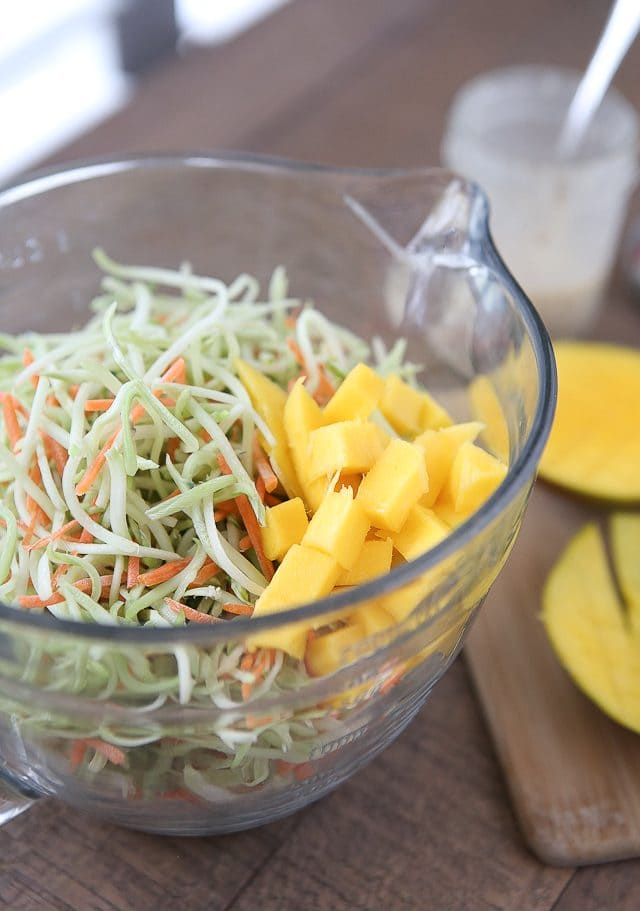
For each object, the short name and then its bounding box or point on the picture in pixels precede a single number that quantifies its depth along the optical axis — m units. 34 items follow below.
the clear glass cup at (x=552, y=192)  0.58
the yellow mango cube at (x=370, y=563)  0.40
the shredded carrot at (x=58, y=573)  0.40
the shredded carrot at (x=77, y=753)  0.38
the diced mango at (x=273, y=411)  0.42
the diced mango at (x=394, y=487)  0.40
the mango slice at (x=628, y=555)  0.48
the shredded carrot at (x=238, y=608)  0.40
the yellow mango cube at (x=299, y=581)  0.39
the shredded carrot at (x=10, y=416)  0.43
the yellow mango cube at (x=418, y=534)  0.40
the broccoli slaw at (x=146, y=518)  0.37
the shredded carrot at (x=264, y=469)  0.42
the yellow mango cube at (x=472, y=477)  0.41
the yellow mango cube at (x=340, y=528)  0.39
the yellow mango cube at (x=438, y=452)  0.42
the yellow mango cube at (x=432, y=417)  0.45
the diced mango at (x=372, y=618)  0.36
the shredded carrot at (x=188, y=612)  0.40
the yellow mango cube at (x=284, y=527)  0.41
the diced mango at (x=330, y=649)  0.37
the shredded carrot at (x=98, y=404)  0.42
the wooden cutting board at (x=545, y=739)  0.43
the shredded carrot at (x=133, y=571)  0.40
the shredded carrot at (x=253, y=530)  0.41
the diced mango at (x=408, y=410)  0.44
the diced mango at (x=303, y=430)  0.42
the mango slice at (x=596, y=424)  0.52
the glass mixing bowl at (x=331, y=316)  0.37
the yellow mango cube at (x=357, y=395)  0.43
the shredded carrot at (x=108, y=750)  0.38
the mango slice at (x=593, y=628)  0.45
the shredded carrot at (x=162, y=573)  0.40
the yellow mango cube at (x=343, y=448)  0.41
